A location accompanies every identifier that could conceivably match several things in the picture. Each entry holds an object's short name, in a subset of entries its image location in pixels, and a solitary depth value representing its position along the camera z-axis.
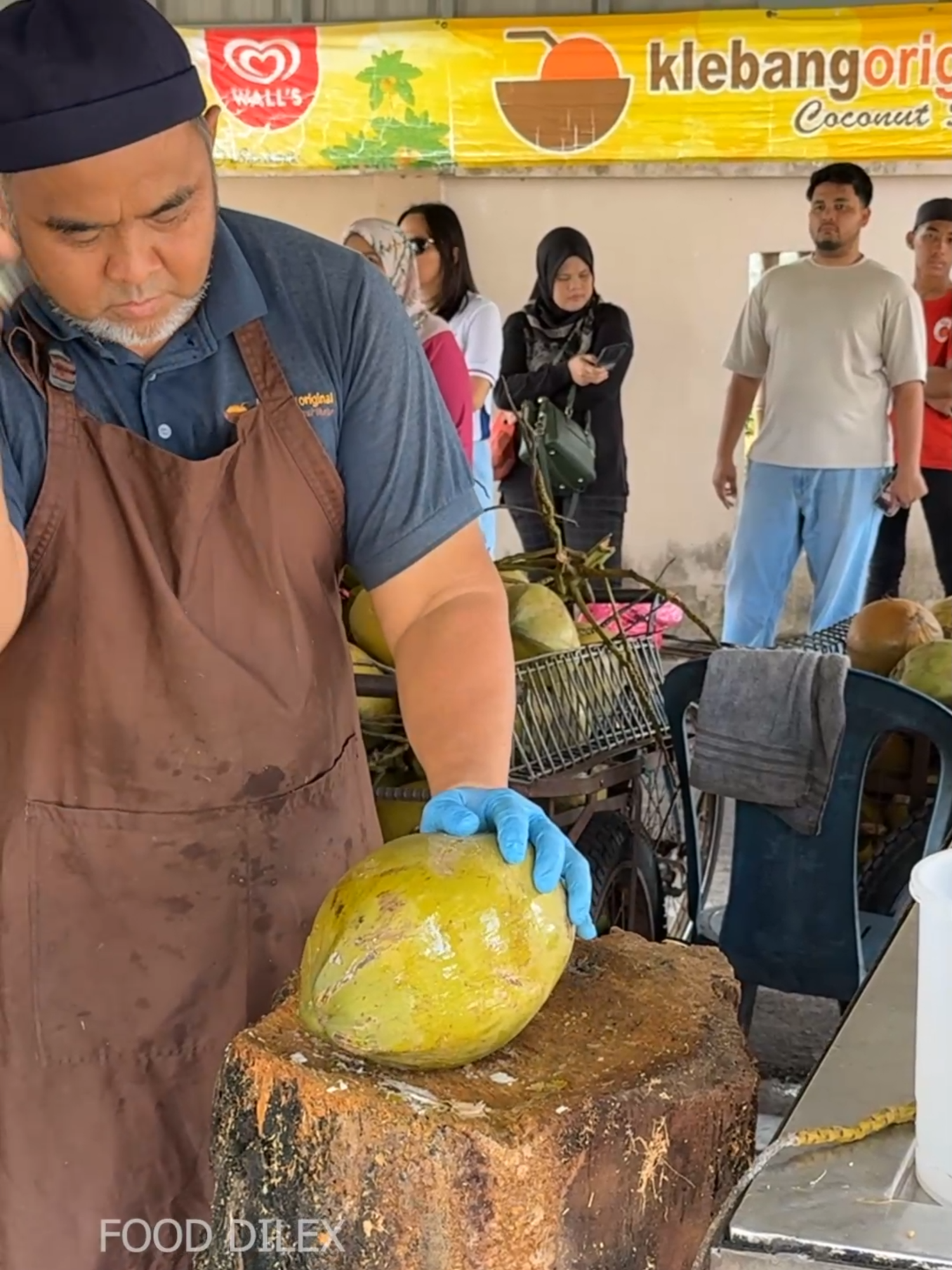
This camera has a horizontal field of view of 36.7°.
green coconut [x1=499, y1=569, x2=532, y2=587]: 2.87
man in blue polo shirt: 1.50
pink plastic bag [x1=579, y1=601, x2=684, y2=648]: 2.92
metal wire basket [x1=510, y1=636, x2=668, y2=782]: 2.48
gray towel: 2.60
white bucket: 0.94
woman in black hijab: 5.72
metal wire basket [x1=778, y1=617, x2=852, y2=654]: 3.24
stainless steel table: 0.91
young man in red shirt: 5.46
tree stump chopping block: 1.15
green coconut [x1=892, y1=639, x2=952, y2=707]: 2.83
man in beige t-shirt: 4.89
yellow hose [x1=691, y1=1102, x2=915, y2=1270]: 1.02
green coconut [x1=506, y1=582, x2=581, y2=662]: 2.65
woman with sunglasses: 4.78
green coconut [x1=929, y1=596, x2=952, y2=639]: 3.32
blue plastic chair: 2.60
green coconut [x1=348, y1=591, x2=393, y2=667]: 2.61
